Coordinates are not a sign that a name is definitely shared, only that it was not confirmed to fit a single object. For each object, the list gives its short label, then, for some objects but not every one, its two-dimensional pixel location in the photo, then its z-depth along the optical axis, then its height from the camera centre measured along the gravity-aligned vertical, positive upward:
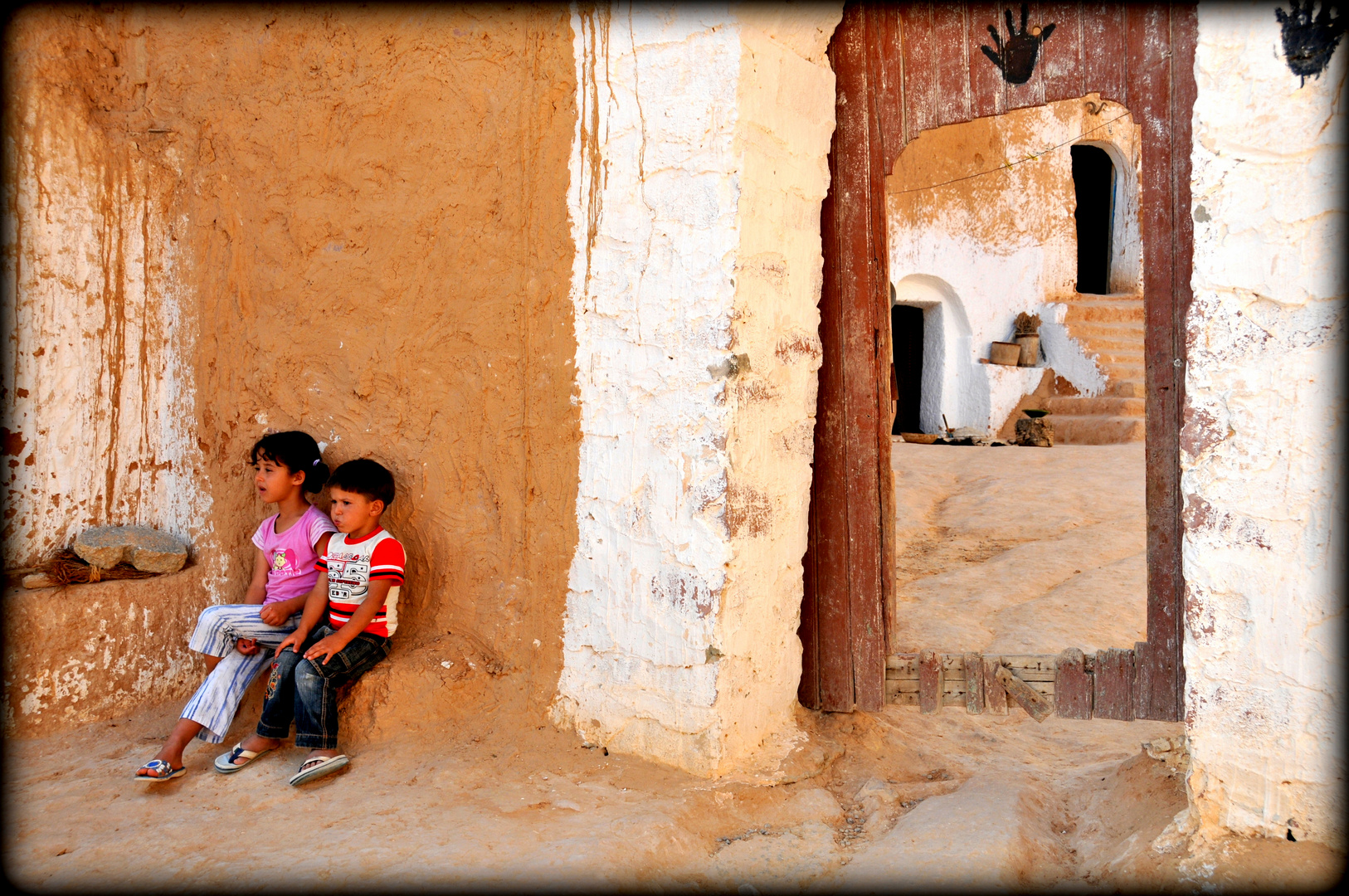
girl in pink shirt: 2.89 -0.51
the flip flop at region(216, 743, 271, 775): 2.75 -0.97
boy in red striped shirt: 2.74 -0.59
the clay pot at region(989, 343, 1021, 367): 10.87 +1.03
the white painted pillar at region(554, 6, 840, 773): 2.59 +0.21
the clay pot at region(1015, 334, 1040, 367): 10.85 +1.10
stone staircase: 9.34 +0.72
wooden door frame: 2.41 +0.53
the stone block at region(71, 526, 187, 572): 3.23 -0.40
